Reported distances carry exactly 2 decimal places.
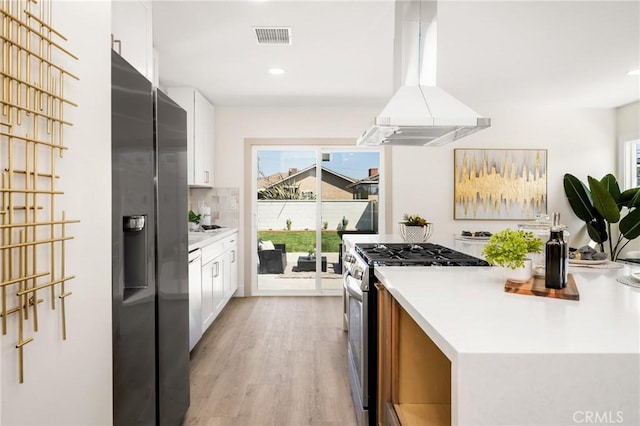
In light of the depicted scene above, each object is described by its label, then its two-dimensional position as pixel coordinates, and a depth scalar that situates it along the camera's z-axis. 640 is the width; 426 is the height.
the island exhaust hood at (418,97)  2.25
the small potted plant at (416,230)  3.14
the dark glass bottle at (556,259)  1.39
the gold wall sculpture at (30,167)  0.87
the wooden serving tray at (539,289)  1.34
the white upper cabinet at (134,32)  1.54
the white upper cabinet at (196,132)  4.35
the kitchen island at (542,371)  0.86
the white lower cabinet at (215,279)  3.29
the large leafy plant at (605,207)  4.59
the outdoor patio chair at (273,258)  5.37
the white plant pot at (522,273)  1.46
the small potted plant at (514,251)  1.44
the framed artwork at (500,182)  5.30
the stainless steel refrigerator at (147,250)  1.42
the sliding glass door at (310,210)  5.36
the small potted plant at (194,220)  4.71
